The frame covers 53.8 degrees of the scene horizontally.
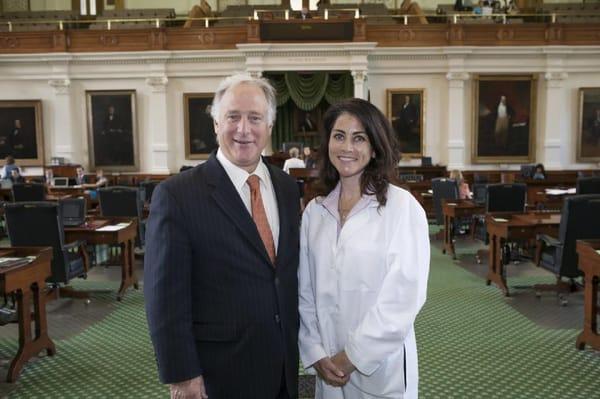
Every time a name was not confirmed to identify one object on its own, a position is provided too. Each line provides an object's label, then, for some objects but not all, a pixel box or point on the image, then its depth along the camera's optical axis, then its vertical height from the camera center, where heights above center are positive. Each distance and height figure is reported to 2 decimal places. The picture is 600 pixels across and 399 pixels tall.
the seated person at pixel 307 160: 12.11 -0.36
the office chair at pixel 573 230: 5.83 -0.89
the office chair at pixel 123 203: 8.30 -0.82
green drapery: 17.12 +1.62
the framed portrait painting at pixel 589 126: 16.20 +0.37
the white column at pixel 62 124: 16.30 +0.61
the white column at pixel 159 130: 16.41 +0.41
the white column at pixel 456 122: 16.20 +0.52
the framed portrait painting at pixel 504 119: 16.30 +0.59
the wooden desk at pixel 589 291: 4.93 -1.29
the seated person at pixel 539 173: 12.98 -0.74
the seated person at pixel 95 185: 10.80 -0.84
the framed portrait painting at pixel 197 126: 16.58 +0.51
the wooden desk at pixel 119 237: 6.62 -1.04
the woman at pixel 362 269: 2.18 -0.48
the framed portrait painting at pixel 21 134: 16.45 +0.34
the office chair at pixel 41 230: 5.98 -0.85
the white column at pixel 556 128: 16.16 +0.32
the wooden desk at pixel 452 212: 8.87 -1.07
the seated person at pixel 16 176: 12.76 -0.66
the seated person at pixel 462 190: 10.19 -0.85
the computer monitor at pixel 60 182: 12.59 -0.77
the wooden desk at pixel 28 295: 4.45 -1.19
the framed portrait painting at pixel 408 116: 16.45 +0.72
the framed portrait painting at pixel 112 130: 16.50 +0.42
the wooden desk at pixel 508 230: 6.60 -1.01
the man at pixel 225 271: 2.02 -0.45
